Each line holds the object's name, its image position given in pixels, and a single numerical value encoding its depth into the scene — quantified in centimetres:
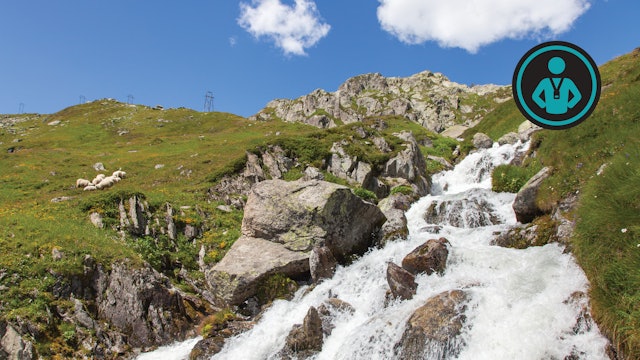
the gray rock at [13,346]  1452
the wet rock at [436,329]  1175
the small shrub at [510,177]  2809
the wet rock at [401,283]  1580
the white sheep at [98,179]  4178
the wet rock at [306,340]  1477
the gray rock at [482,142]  5822
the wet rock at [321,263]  2102
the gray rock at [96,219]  2410
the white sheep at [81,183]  4134
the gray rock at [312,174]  3812
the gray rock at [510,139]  4990
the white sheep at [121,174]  4528
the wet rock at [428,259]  1684
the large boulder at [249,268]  2034
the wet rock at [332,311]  1605
